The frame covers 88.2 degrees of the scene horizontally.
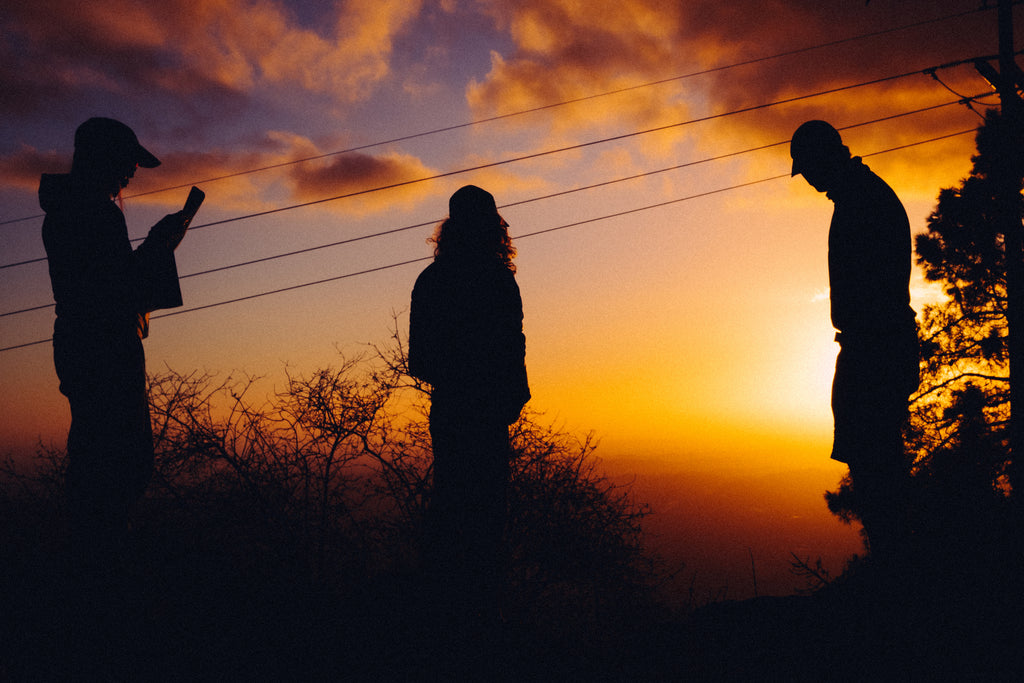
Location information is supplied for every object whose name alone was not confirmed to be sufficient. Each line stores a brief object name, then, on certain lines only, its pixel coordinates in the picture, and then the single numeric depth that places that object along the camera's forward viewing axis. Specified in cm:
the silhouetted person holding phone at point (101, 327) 239
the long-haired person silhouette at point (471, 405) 263
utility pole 773
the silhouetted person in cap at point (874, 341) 250
